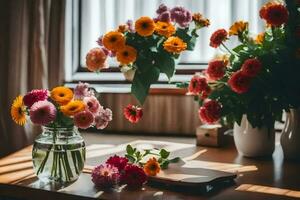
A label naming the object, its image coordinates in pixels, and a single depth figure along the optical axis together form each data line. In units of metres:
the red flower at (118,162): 1.15
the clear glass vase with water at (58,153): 1.13
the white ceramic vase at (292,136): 1.46
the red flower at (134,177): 1.11
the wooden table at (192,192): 1.08
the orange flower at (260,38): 1.43
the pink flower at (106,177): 1.11
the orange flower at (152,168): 1.16
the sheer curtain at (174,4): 2.05
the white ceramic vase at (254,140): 1.50
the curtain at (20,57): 2.07
